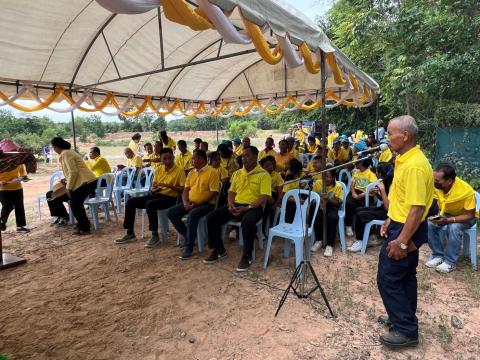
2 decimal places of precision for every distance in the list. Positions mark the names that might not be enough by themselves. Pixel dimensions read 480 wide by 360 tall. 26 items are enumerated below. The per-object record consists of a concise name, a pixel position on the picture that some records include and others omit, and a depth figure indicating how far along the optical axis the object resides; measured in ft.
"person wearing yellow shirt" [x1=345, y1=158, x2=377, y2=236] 16.52
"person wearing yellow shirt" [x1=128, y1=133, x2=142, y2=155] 28.02
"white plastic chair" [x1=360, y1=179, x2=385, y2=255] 14.07
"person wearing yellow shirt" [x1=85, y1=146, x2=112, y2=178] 21.17
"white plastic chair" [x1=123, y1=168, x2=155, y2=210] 20.94
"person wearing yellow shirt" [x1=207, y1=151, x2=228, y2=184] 17.80
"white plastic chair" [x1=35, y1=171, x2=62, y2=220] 21.23
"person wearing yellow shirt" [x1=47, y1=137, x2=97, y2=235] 17.34
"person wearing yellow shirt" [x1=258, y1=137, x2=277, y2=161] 24.70
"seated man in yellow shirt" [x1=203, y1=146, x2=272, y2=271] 13.53
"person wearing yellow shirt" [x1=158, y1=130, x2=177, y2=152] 26.00
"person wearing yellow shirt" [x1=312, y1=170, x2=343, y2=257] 14.58
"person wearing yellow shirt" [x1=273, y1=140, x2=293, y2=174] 22.98
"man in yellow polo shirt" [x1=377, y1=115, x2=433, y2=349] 7.29
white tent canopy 9.16
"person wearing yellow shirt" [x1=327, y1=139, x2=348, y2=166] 26.35
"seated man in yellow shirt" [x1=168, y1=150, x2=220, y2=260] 14.37
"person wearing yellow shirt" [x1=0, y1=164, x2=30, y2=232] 17.83
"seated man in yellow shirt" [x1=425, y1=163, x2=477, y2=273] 12.13
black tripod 9.75
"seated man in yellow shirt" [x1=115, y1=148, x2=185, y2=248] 16.24
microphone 7.72
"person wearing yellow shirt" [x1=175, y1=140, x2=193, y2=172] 23.39
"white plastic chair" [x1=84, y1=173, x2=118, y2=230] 18.73
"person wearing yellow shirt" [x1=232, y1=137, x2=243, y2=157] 28.63
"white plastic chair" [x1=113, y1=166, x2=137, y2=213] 22.24
